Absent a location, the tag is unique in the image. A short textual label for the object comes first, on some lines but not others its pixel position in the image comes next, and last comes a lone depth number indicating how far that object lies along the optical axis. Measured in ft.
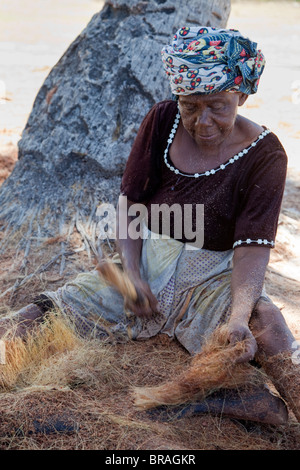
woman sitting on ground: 7.89
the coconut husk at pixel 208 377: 7.22
